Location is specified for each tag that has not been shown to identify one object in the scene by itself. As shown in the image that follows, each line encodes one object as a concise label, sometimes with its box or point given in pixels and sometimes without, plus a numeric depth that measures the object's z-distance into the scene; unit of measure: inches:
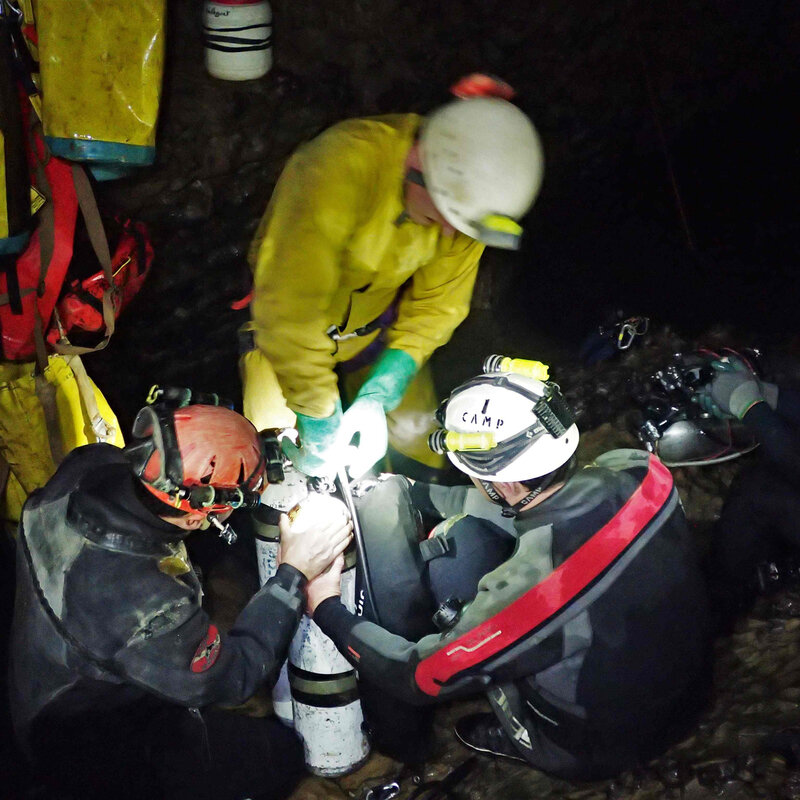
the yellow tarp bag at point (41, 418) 128.6
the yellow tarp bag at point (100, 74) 115.3
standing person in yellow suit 98.4
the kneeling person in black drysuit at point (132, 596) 88.7
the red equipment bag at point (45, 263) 121.6
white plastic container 124.9
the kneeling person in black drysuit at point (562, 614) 96.0
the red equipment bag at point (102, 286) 128.2
